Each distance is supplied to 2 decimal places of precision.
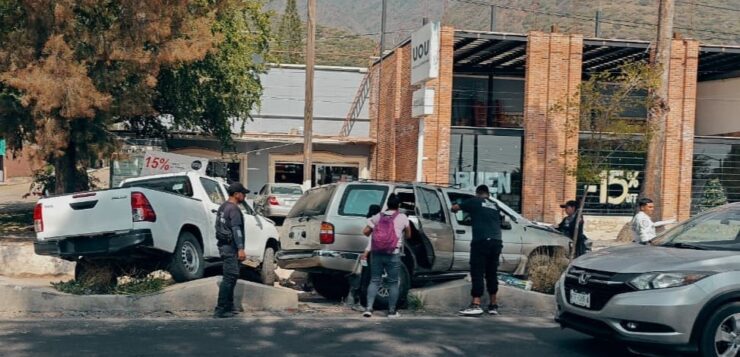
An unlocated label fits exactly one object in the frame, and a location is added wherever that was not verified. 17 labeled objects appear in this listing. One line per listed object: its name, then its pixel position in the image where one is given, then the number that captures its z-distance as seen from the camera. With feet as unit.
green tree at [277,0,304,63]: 263.35
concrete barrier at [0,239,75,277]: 47.01
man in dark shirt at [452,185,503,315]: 36.45
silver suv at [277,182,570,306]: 37.50
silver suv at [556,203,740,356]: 24.25
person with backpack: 34.81
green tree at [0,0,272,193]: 54.65
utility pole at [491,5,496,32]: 128.88
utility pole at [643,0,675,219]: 61.82
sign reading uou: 71.51
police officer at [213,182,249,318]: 34.09
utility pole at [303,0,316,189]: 74.84
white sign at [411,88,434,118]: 70.54
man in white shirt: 40.65
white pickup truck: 35.24
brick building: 86.43
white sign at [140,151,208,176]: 71.51
